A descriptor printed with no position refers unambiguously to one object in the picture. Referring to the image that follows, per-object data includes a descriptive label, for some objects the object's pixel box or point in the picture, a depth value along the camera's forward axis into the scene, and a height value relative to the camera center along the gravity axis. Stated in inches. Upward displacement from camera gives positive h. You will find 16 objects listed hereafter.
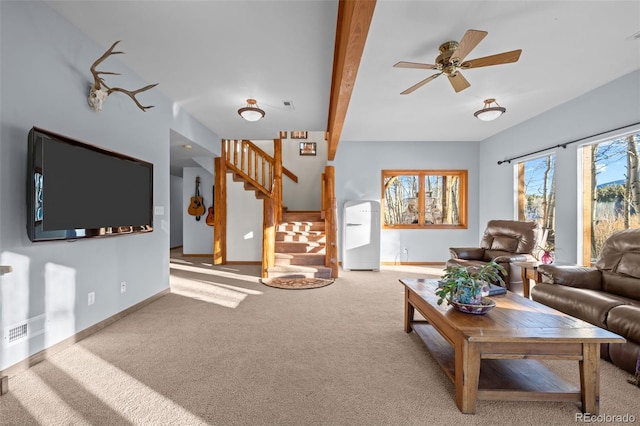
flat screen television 82.3 +7.4
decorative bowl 75.4 -23.4
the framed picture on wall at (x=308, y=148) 337.7 +72.4
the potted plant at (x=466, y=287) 77.1 -19.0
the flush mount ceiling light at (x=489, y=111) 157.0 +53.4
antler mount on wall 103.3 +42.7
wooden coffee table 63.1 -29.2
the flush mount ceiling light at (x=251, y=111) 158.4 +53.1
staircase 199.2 -27.0
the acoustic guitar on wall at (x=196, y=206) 295.9 +6.3
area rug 174.7 -41.6
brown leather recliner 155.1 -19.2
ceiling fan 92.4 +51.2
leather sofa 80.9 -26.0
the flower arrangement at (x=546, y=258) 137.6 -20.1
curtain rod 135.1 +38.0
